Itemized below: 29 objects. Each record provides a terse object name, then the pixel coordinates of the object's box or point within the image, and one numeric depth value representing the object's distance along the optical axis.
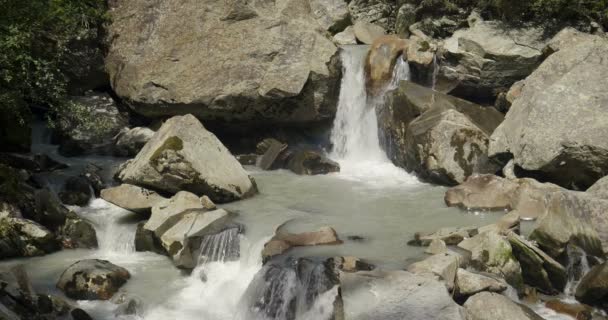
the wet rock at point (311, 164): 18.45
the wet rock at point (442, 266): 10.14
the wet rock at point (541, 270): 10.81
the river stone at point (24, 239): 13.01
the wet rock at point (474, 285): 10.08
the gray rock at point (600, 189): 12.88
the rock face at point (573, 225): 11.18
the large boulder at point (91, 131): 19.44
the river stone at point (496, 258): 10.81
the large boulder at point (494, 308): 9.44
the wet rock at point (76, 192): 15.84
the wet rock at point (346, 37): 25.08
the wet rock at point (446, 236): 11.95
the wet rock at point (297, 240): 11.91
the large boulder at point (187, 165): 15.04
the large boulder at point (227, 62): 19.28
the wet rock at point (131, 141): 19.55
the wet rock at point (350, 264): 10.92
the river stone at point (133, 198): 14.77
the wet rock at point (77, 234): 13.99
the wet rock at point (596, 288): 10.17
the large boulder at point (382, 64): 20.41
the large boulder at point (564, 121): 14.62
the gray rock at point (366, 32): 24.78
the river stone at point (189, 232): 12.68
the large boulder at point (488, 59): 18.98
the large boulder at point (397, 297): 9.55
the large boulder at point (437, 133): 16.66
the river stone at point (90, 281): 11.56
